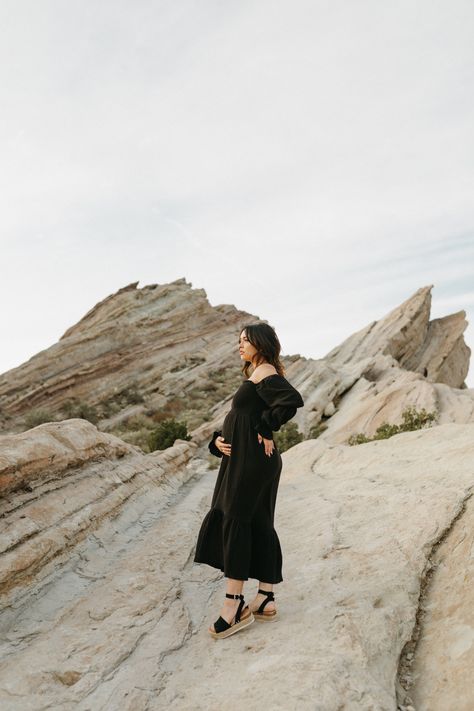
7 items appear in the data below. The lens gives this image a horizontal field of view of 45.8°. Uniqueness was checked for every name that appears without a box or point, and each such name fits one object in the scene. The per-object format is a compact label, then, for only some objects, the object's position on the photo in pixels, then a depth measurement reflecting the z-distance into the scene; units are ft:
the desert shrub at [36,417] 117.19
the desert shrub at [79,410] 119.85
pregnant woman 14.73
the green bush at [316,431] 81.47
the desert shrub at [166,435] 76.28
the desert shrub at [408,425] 56.47
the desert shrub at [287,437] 76.48
